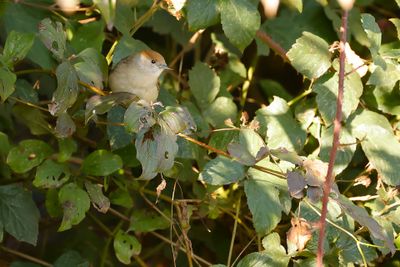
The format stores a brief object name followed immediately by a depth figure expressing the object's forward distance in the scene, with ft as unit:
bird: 17.38
